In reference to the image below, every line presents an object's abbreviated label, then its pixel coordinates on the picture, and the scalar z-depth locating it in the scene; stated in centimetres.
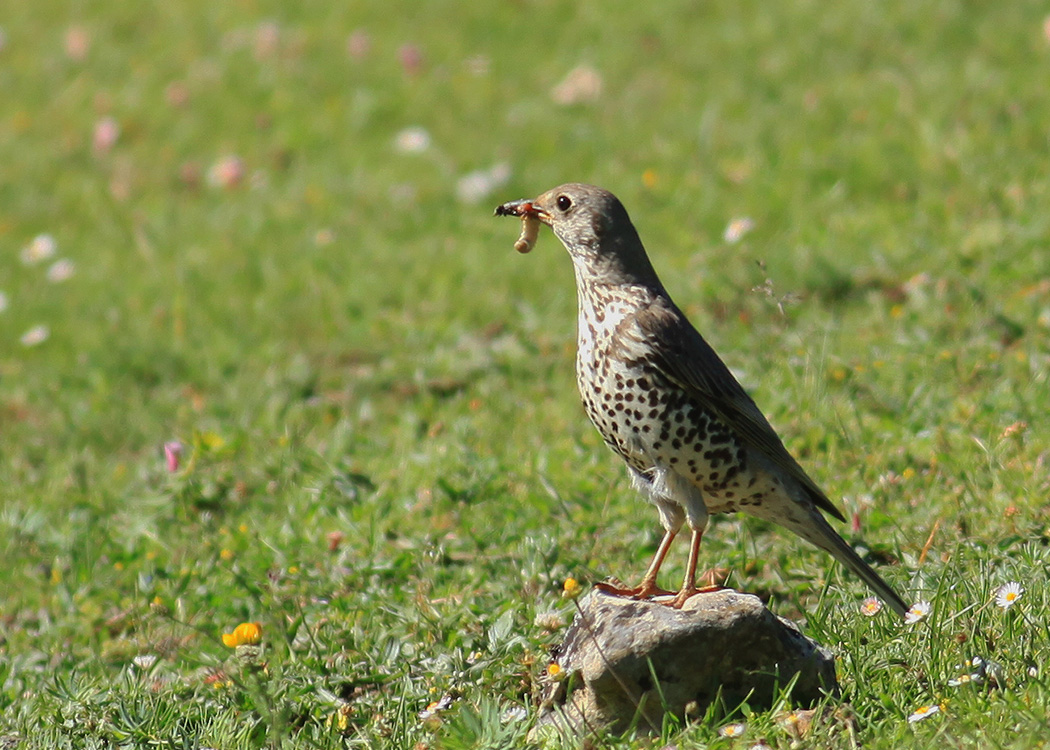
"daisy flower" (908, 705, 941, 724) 737
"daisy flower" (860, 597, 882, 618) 860
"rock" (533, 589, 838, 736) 771
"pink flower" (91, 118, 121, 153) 2086
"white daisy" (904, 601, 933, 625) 805
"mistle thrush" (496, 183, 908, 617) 859
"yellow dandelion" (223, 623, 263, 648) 910
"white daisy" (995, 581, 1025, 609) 808
